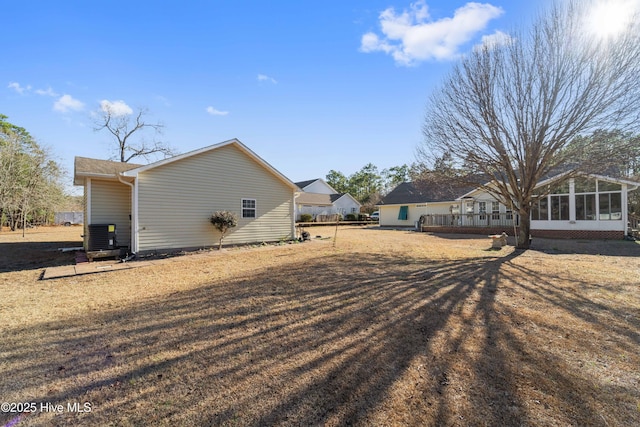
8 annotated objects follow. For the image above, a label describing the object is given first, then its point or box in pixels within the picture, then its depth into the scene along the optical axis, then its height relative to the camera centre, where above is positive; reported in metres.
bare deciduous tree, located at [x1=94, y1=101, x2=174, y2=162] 27.89 +9.21
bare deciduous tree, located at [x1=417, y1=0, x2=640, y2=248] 9.29 +4.38
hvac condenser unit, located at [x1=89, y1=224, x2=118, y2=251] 10.20 -0.61
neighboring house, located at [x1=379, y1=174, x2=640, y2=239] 14.94 +0.36
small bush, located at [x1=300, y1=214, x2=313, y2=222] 34.49 +0.17
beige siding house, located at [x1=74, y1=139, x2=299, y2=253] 10.38 +0.94
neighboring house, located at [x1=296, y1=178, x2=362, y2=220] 38.25 +2.56
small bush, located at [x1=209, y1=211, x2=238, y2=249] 11.55 -0.02
